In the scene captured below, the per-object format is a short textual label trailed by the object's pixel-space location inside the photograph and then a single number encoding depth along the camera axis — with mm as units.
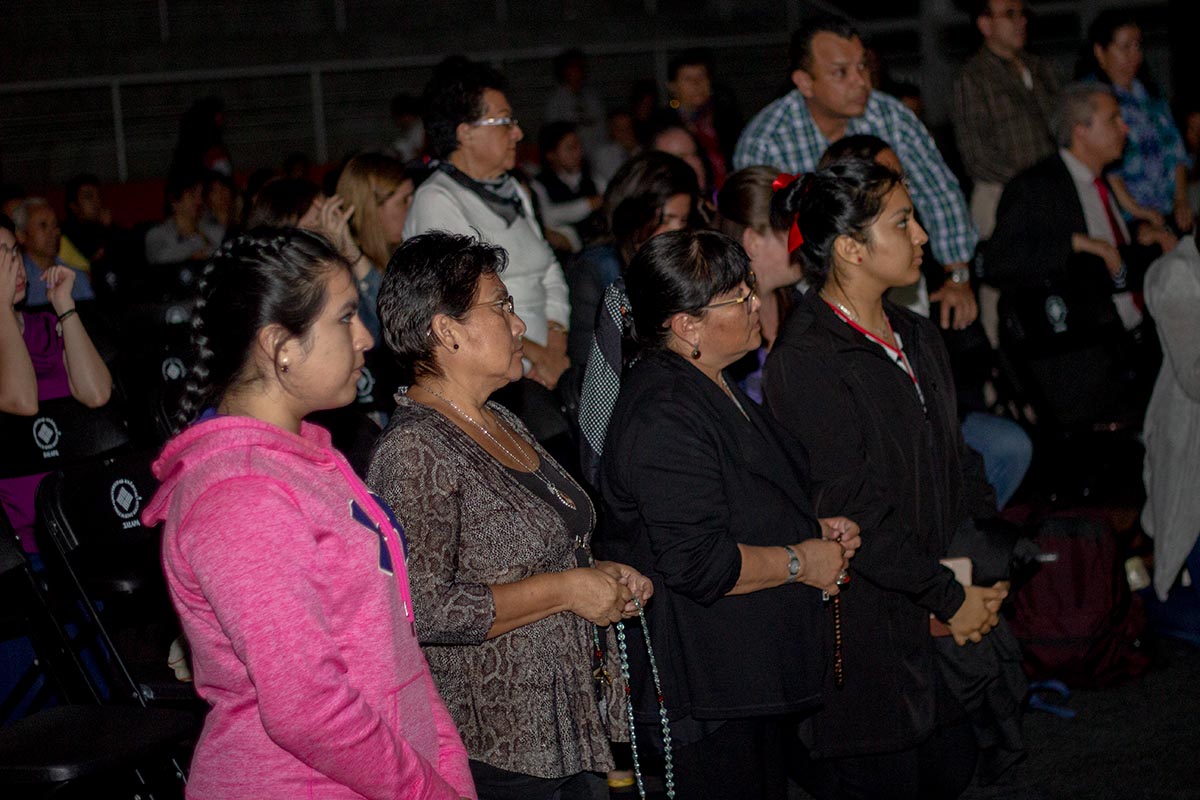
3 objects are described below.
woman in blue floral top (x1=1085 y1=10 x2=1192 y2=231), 6684
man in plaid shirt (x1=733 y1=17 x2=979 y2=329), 5070
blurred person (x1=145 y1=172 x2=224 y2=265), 8398
